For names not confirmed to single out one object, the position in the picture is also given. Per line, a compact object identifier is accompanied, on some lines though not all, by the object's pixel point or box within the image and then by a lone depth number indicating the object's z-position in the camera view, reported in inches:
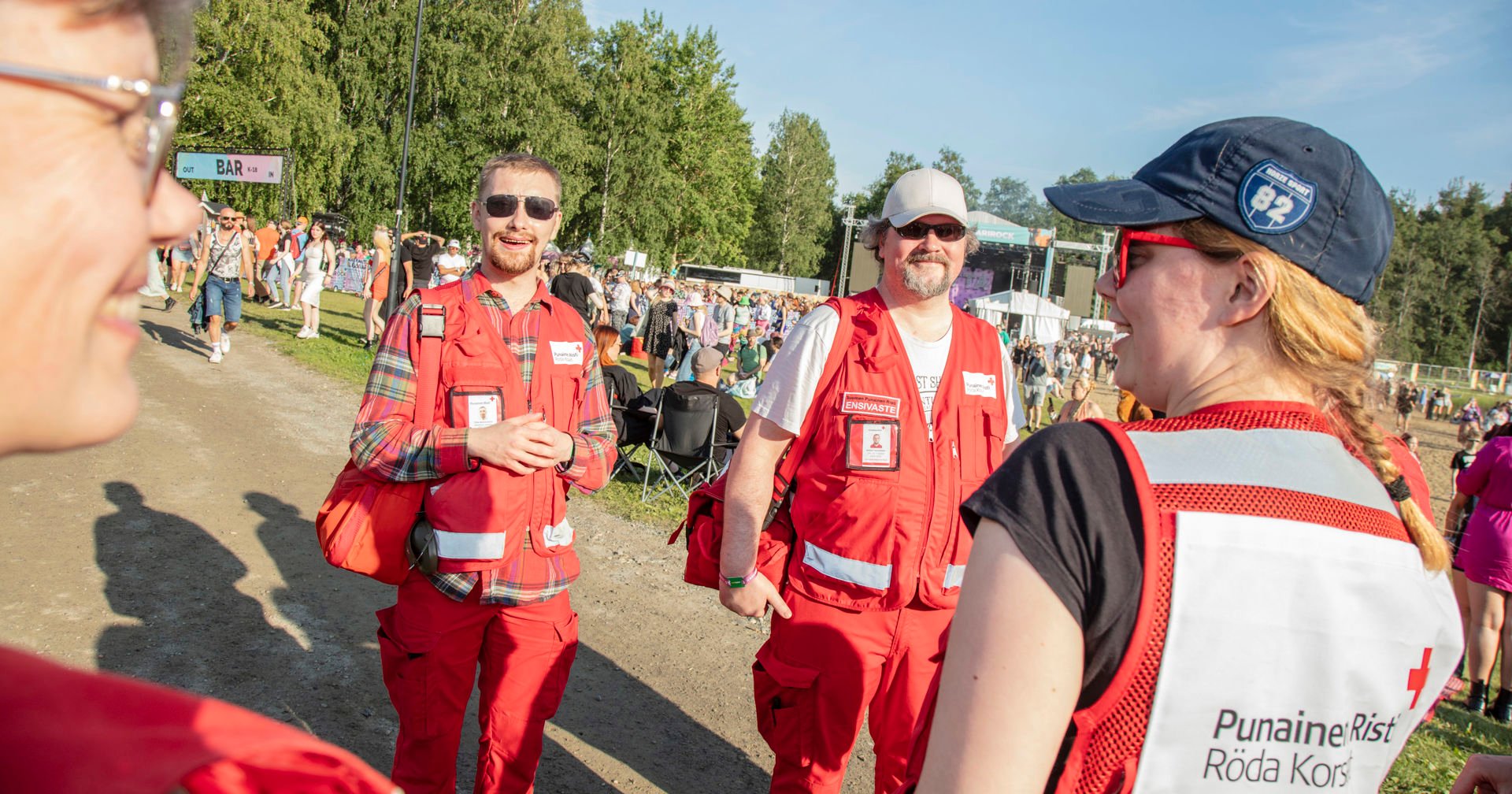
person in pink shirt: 242.4
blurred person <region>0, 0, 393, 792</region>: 24.3
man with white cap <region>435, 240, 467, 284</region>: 517.3
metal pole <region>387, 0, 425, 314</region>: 569.0
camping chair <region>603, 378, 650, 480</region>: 333.1
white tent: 1439.5
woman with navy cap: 43.7
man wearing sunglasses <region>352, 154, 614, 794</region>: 114.0
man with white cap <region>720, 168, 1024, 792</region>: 112.3
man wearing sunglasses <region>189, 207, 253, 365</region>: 463.8
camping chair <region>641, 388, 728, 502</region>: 323.0
